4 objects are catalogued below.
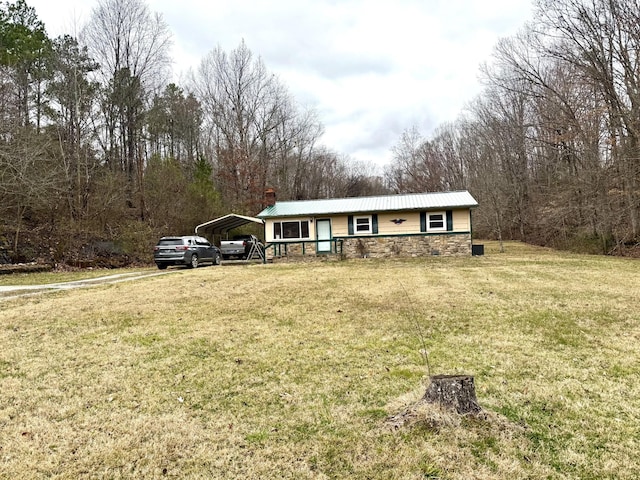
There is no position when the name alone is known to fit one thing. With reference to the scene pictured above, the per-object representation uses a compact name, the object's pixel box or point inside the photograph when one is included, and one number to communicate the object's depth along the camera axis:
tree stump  3.16
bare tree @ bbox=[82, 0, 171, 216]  23.30
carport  20.12
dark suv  16.09
